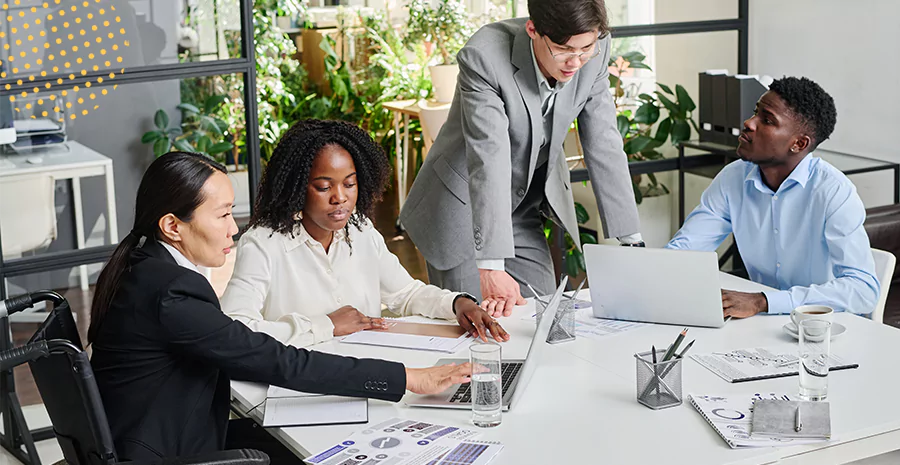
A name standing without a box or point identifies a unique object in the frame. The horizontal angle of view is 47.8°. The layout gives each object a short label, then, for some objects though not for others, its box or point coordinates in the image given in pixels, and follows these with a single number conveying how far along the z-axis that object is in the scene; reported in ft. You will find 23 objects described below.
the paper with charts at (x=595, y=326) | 7.32
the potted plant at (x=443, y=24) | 19.33
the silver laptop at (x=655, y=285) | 7.05
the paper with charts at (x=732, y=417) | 5.32
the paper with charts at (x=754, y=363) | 6.31
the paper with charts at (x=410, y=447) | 5.21
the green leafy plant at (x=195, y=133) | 11.41
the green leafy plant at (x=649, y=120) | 14.73
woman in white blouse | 7.47
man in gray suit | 7.82
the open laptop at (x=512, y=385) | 5.96
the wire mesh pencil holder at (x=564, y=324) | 7.17
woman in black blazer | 5.64
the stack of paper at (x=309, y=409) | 5.76
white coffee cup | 6.81
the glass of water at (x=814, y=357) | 5.80
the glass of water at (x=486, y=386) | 5.67
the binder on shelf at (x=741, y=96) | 13.83
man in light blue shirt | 7.77
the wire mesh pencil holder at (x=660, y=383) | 5.87
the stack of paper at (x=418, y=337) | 7.12
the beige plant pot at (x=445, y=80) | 18.07
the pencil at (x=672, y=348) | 6.01
